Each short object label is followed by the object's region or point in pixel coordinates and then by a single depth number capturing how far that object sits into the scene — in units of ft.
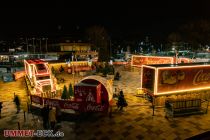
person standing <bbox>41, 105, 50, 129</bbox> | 47.19
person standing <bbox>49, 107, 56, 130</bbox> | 46.24
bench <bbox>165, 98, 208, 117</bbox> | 52.65
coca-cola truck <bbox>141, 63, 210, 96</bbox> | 59.47
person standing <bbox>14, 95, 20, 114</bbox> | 59.72
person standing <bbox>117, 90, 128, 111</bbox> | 58.13
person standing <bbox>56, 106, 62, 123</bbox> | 51.71
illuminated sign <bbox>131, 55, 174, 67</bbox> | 109.81
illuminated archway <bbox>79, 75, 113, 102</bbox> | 56.65
